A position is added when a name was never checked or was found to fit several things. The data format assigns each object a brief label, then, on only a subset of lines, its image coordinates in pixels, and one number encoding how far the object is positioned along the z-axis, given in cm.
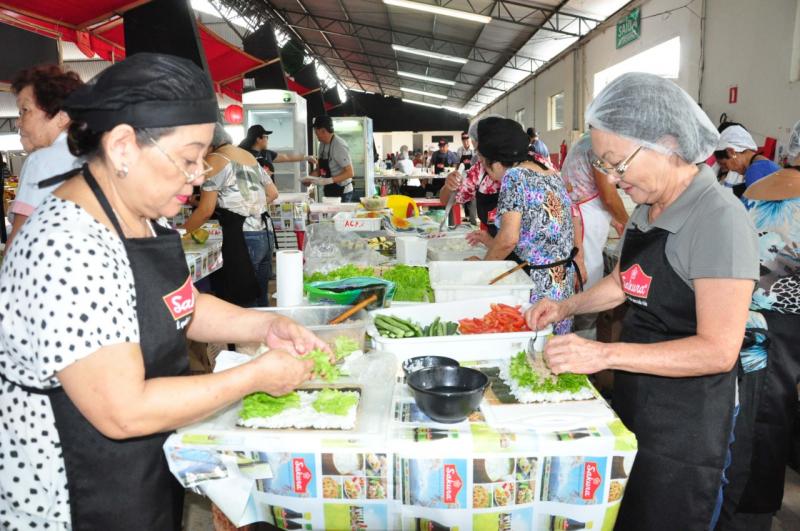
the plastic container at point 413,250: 351
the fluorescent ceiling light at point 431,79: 2240
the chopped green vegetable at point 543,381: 167
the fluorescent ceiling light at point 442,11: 1106
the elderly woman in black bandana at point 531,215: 314
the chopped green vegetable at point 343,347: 191
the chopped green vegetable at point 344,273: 295
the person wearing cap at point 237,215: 432
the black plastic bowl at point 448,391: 149
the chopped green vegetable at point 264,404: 153
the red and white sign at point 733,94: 753
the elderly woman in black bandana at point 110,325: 115
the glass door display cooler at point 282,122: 929
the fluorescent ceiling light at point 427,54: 1604
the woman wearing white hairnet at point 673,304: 155
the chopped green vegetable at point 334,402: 153
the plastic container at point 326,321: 198
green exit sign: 1041
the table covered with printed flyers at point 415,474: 144
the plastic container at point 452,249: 387
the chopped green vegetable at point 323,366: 161
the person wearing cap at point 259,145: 608
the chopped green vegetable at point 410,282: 270
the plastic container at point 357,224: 498
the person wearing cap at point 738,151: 577
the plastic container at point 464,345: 193
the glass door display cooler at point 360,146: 1145
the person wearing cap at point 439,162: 1538
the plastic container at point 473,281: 257
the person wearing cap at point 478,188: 416
